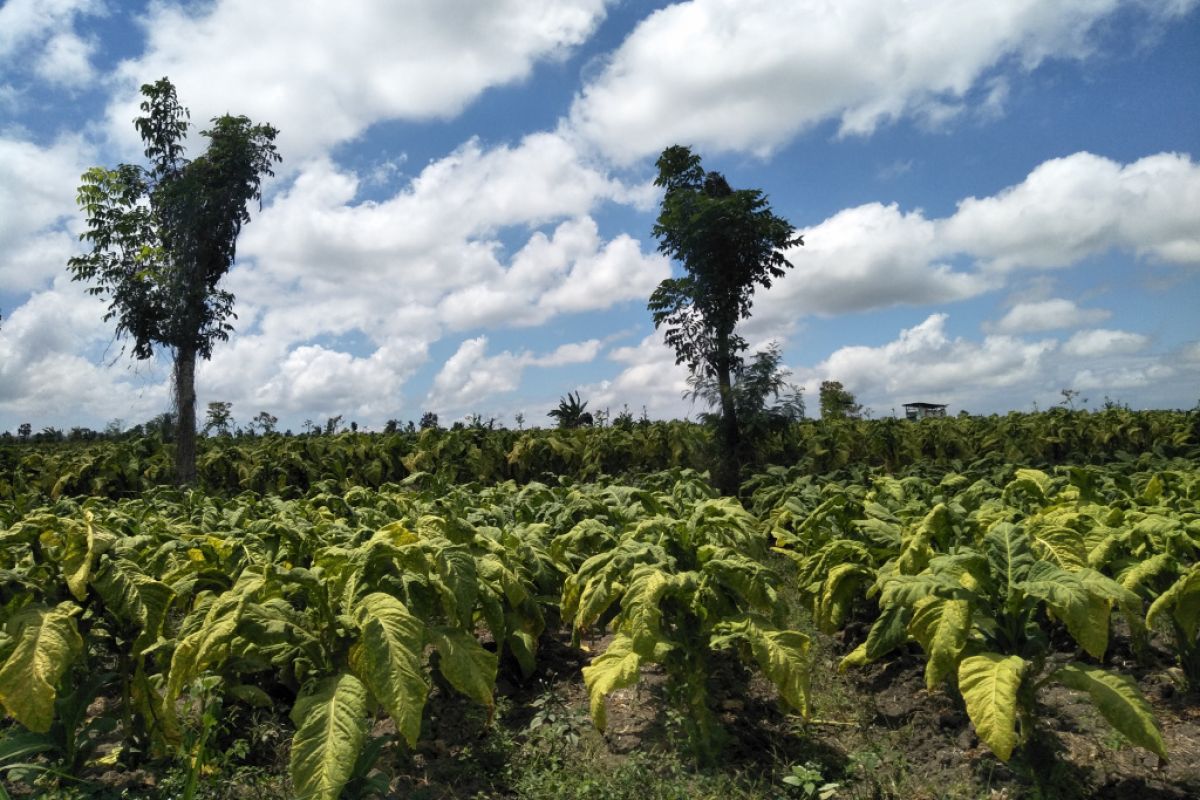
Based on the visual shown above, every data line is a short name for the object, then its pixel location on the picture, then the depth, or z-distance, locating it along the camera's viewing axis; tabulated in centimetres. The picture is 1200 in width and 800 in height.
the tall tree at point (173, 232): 1465
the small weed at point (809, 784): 314
